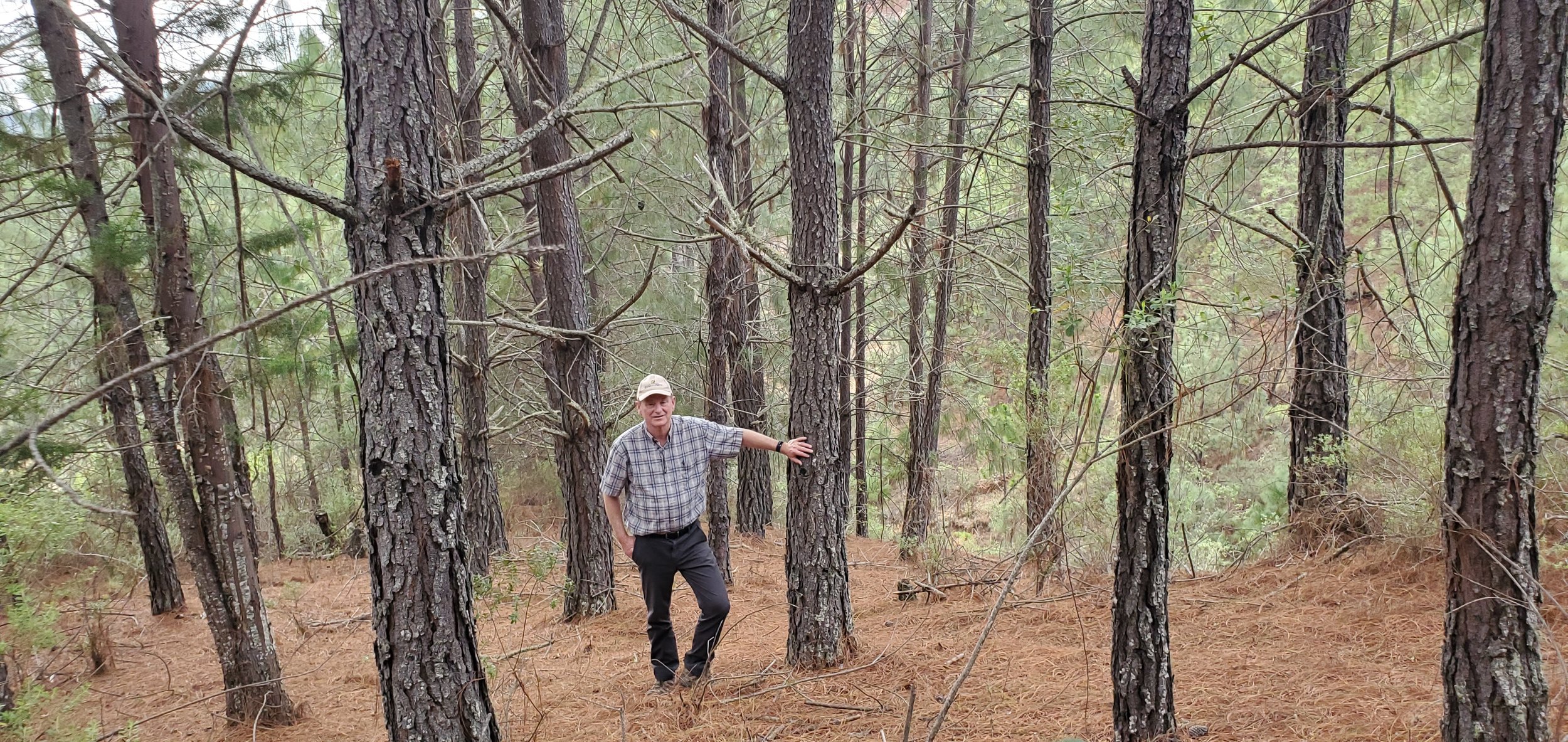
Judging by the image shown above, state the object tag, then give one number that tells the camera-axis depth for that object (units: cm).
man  486
